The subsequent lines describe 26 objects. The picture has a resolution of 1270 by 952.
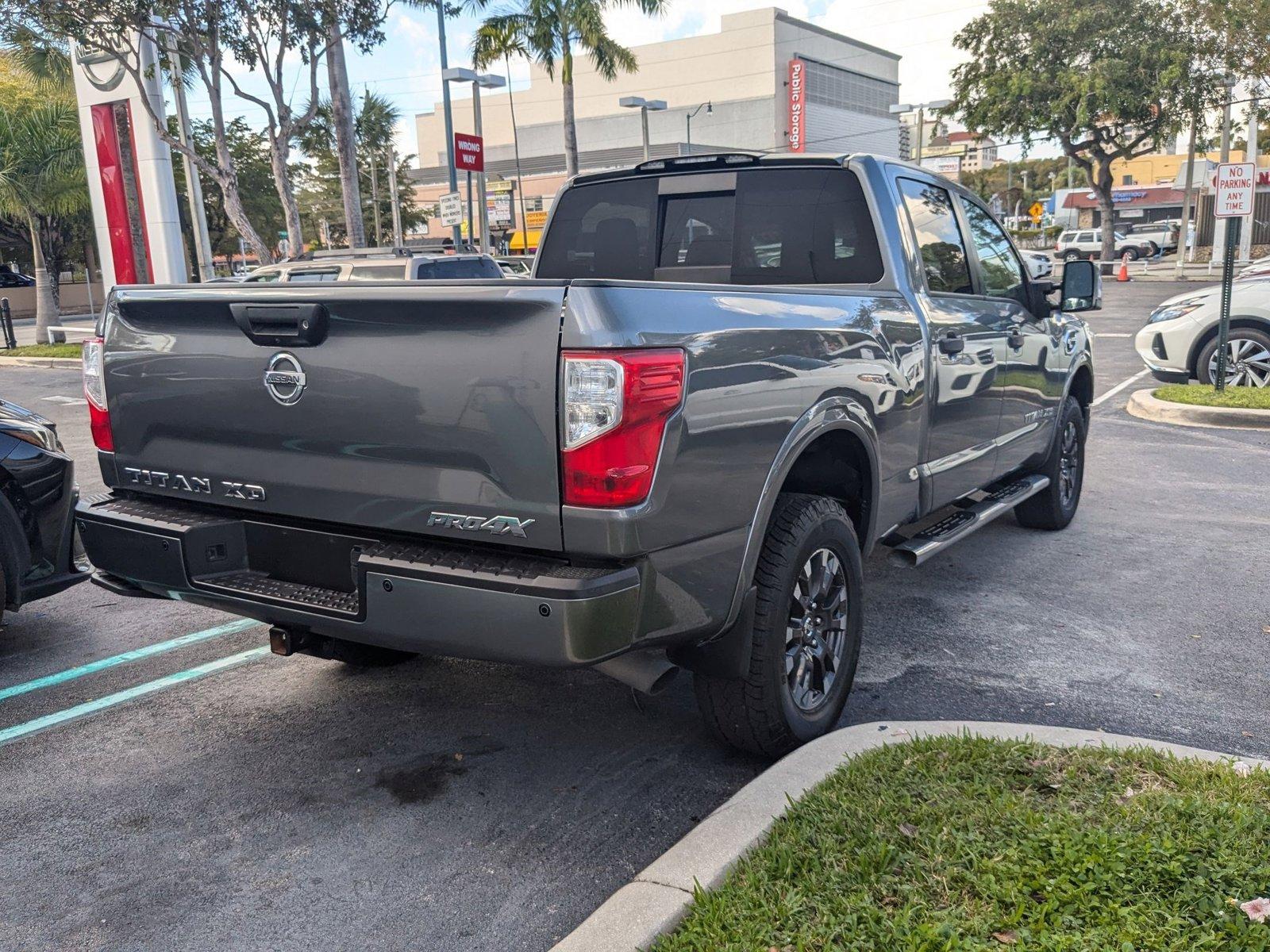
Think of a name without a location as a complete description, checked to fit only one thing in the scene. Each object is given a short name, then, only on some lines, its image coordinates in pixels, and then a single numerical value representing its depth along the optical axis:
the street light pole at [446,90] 24.53
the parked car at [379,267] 13.47
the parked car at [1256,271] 12.17
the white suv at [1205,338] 11.33
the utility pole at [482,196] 27.89
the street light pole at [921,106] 42.28
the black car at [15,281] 44.47
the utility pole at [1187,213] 36.59
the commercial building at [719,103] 77.44
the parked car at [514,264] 22.12
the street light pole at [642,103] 38.02
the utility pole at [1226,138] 38.22
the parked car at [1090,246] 53.66
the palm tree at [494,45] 33.22
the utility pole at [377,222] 62.19
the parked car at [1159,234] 54.94
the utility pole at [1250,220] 34.44
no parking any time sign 11.31
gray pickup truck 2.77
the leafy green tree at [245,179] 51.44
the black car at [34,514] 4.66
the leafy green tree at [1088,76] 37.81
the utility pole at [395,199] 56.66
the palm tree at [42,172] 24.48
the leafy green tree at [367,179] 60.38
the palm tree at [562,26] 32.94
